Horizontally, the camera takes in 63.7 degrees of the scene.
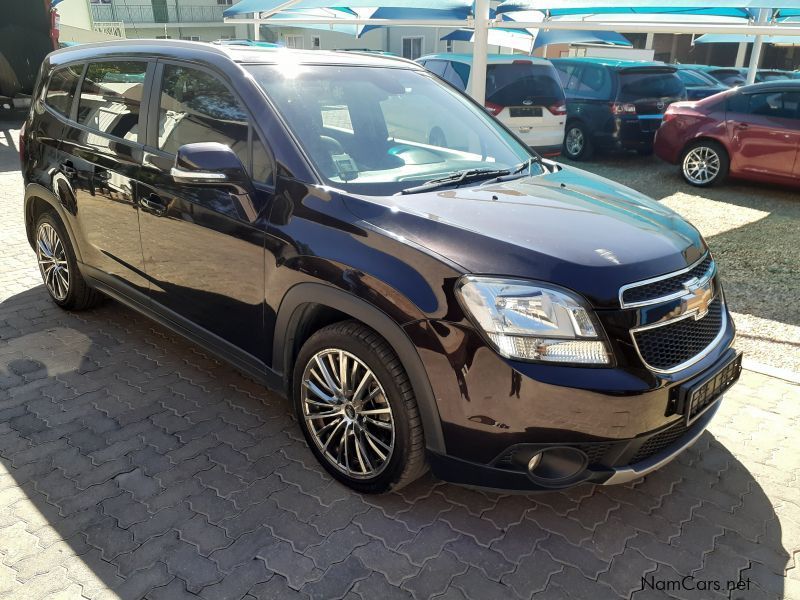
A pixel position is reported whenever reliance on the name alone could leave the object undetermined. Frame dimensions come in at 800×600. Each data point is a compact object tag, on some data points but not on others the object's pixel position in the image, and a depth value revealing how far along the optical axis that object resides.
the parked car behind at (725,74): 16.38
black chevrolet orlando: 2.29
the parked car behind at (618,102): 10.56
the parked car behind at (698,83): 12.55
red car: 8.35
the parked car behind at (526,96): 9.48
